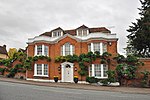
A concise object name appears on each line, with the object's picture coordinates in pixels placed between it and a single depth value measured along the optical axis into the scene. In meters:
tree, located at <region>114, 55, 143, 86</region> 15.10
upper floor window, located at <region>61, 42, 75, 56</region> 18.14
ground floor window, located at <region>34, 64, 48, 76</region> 18.48
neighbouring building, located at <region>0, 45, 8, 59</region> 41.07
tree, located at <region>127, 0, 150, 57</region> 19.42
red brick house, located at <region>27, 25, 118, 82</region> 16.86
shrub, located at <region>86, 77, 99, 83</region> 16.25
